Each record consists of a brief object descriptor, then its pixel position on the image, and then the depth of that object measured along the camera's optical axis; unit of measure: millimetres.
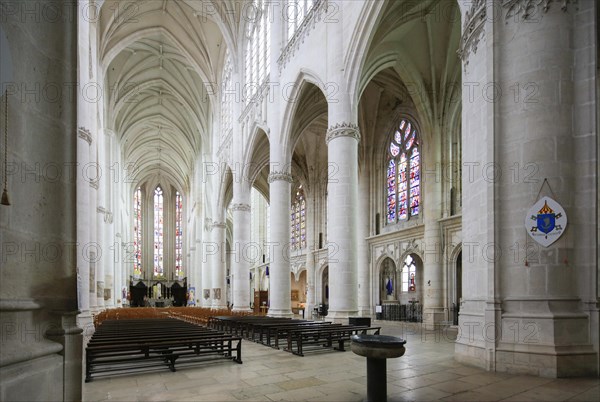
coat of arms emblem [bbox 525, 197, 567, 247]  7047
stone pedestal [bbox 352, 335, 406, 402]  5086
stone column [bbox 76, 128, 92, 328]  12719
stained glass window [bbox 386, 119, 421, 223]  21797
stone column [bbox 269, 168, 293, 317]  18906
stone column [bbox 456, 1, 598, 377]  6922
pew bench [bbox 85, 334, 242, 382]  6922
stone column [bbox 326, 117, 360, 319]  13531
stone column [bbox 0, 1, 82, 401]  3480
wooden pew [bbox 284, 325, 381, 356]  9383
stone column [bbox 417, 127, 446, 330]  18984
